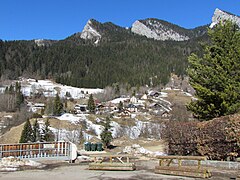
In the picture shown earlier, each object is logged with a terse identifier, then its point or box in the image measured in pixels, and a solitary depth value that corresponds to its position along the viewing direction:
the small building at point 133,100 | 123.81
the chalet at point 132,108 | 101.91
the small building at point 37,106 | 107.17
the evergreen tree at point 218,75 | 17.34
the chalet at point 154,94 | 138.55
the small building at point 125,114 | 84.47
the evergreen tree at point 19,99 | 109.94
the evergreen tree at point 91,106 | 97.76
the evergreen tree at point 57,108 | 83.64
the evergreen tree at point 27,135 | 46.09
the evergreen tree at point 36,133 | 46.63
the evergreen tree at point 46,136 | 46.39
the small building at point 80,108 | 102.85
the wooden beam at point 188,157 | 11.81
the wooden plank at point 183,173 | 11.33
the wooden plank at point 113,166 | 13.58
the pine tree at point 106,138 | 38.25
